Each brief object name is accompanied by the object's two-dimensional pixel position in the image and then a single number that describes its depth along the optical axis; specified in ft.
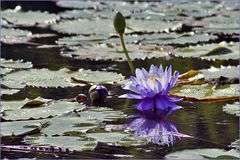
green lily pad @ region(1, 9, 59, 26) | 29.27
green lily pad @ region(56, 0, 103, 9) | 36.52
